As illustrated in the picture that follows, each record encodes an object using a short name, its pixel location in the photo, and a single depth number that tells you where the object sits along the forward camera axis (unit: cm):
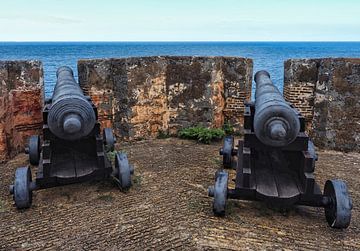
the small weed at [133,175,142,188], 591
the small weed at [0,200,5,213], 511
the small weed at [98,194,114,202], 540
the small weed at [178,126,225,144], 816
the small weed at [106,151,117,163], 696
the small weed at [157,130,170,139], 852
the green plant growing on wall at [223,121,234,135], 865
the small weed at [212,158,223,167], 690
